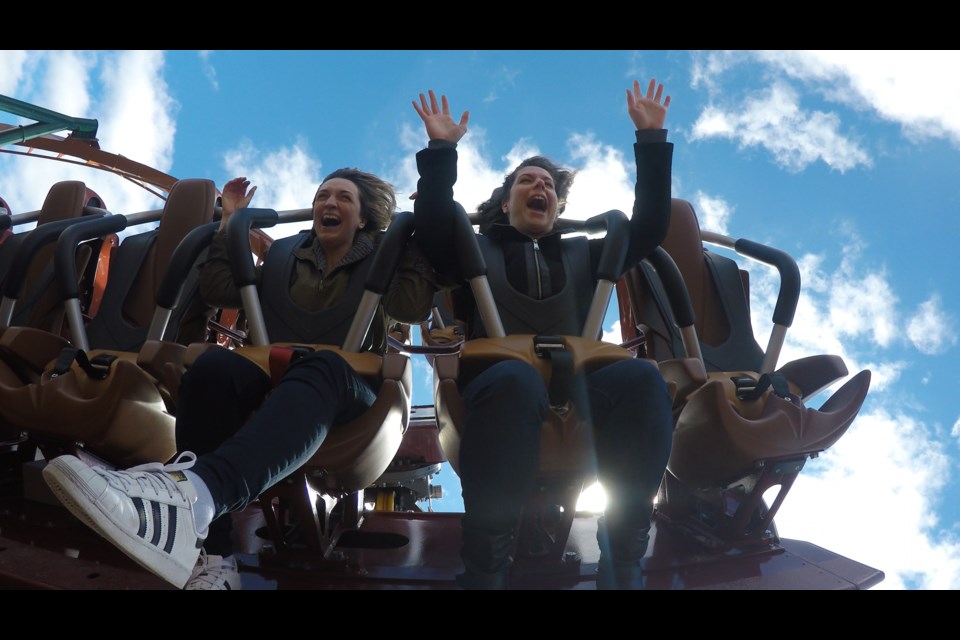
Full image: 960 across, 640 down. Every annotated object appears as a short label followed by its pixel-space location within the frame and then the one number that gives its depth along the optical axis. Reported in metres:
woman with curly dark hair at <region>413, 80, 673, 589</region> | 1.01
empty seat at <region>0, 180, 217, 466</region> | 1.40
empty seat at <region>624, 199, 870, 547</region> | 1.41
